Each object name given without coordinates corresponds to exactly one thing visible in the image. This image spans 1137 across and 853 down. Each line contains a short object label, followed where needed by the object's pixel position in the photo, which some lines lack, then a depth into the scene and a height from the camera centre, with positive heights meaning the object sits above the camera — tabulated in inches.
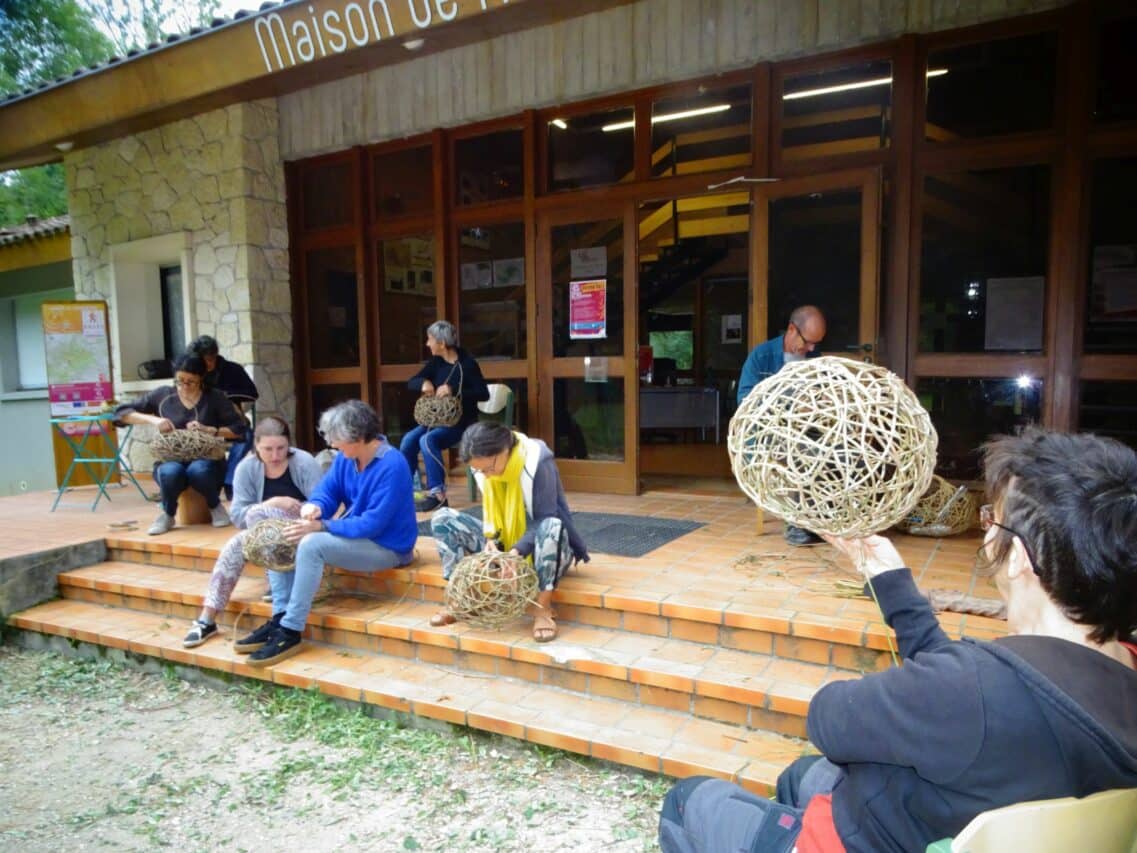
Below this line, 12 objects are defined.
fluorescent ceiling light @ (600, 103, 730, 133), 196.0 +68.7
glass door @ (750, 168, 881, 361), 170.1 +34.9
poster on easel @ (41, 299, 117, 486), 250.1 +0.8
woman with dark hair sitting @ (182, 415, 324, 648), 143.9 -28.4
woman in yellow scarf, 121.0 -28.7
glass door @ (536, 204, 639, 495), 209.5 +3.8
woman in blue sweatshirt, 132.6 -31.3
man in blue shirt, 149.6 +1.3
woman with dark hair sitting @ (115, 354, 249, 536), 188.1 -15.6
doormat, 155.1 -41.7
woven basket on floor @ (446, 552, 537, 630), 114.9 -37.7
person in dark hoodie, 38.7 -19.3
